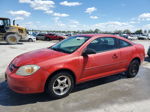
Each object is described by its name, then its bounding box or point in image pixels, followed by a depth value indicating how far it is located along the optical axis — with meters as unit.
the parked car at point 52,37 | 27.50
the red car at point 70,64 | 3.06
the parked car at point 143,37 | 38.69
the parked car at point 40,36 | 27.95
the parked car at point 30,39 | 22.45
